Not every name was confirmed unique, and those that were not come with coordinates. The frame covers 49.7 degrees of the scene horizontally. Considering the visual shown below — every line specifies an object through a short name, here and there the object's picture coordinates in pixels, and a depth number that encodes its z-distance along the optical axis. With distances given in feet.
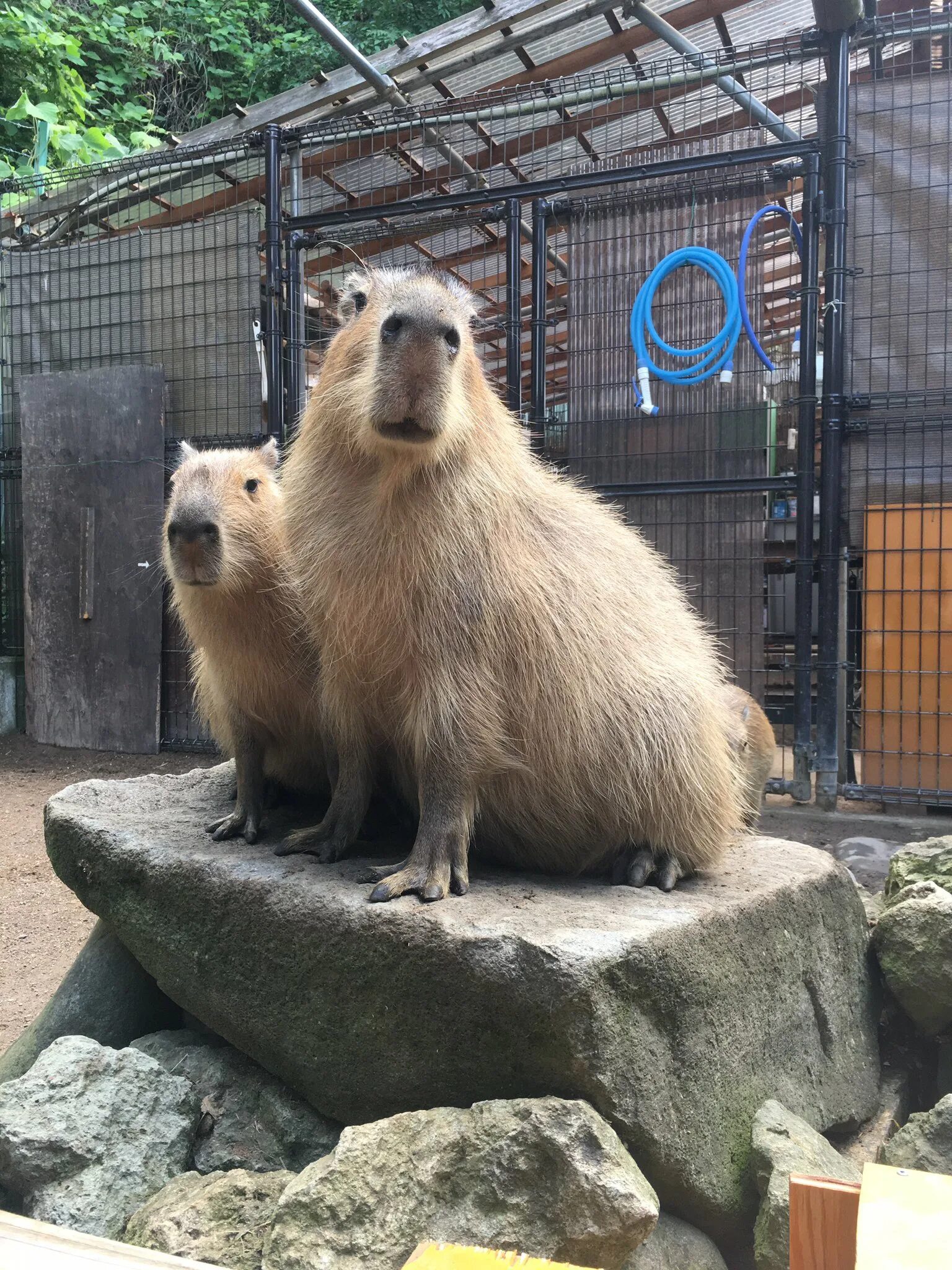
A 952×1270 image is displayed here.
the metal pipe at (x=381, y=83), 20.92
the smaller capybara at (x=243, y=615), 8.75
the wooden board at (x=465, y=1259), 3.56
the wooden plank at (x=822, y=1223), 4.31
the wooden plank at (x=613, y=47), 22.33
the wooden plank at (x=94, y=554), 24.03
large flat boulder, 6.47
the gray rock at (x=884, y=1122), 8.48
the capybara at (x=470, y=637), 7.43
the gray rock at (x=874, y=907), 10.97
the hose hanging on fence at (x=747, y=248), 17.69
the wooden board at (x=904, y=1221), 3.67
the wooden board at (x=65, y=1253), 3.35
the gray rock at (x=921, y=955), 8.84
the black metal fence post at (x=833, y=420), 17.31
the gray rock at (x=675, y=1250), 6.41
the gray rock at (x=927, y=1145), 7.08
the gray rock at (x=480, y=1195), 5.79
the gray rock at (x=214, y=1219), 6.30
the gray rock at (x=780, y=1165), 6.36
